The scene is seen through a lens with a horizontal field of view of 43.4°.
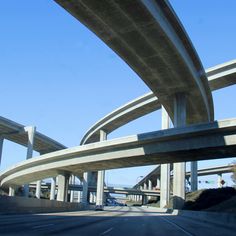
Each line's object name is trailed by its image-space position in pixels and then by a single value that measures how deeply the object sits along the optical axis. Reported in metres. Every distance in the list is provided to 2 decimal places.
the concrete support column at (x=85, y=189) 71.32
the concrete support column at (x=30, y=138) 65.78
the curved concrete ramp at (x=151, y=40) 19.93
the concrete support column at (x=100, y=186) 66.10
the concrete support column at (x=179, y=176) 37.01
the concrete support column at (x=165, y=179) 51.92
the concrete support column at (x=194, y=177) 59.64
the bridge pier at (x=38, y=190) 81.92
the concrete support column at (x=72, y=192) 97.52
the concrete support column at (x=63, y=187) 43.56
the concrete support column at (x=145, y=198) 118.78
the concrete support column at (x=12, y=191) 73.18
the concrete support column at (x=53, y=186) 90.28
